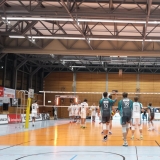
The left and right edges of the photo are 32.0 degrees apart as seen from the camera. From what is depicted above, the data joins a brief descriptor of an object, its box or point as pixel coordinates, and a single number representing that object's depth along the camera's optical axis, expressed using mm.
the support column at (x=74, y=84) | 48869
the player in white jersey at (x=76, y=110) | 29466
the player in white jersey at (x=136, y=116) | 13164
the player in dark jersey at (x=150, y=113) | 18902
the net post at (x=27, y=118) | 20694
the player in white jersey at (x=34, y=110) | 22866
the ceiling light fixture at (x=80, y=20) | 18469
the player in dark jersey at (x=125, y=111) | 10890
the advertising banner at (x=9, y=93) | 30698
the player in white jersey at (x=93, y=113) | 34250
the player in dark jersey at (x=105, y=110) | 11805
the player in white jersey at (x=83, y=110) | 21358
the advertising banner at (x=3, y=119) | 25900
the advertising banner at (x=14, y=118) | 27581
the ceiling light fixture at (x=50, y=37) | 22625
